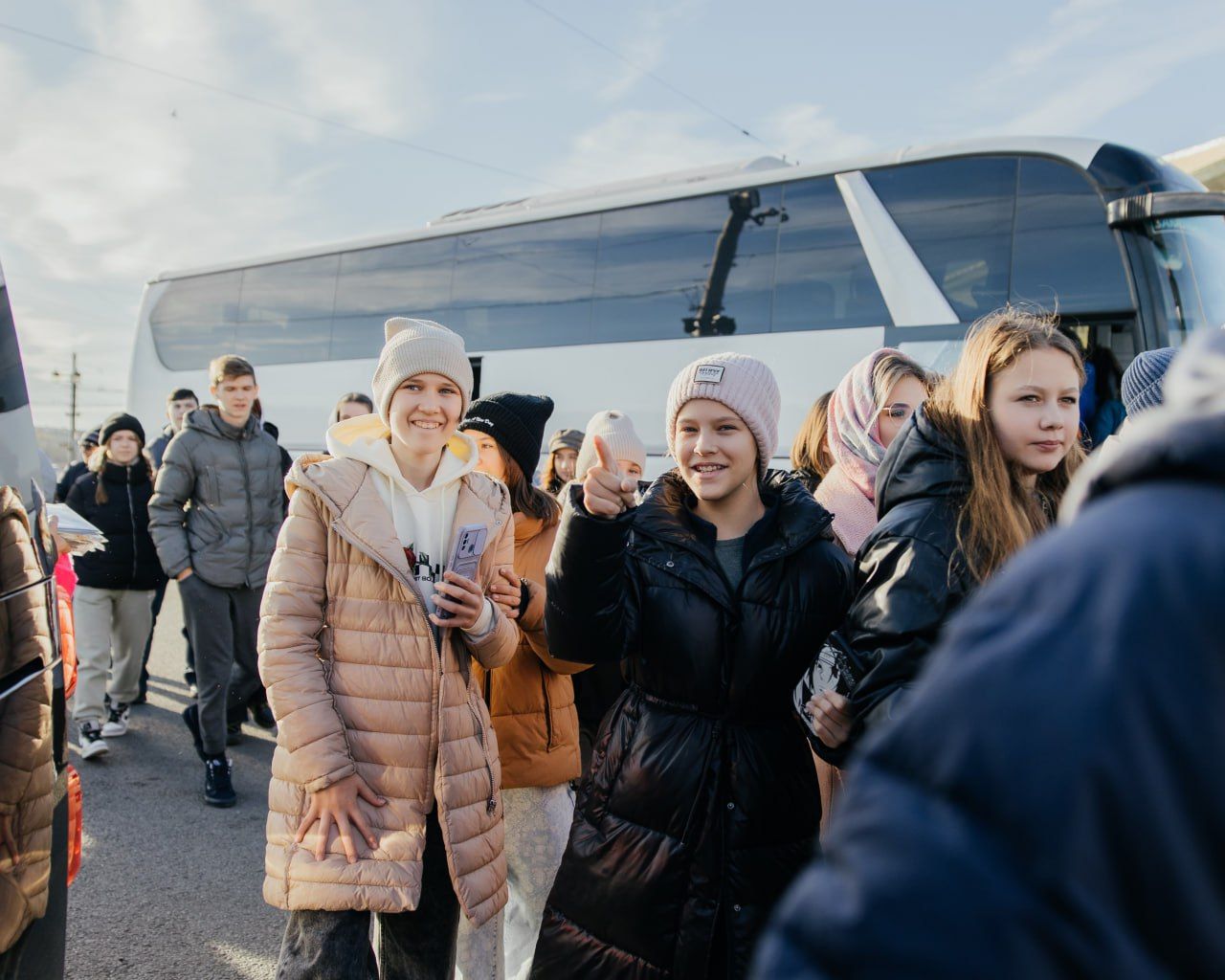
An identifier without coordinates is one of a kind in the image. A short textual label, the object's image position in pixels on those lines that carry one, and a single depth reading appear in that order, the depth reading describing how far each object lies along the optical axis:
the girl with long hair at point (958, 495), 1.73
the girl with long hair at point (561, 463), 5.15
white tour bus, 6.82
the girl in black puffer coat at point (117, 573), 5.47
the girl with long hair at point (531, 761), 2.78
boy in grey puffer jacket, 4.70
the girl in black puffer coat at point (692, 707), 1.87
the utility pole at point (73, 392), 65.19
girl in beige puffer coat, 2.06
